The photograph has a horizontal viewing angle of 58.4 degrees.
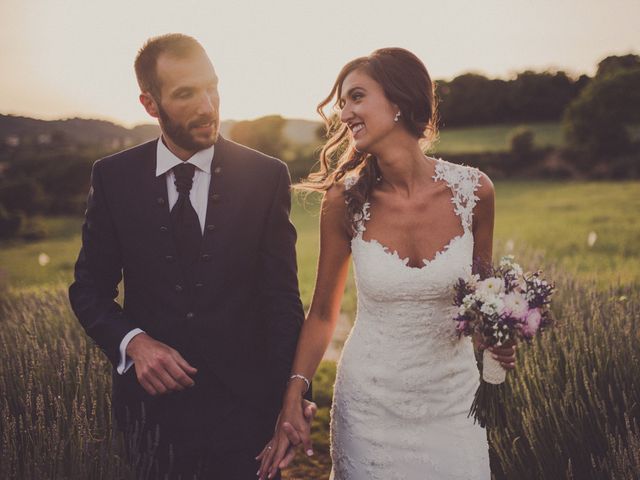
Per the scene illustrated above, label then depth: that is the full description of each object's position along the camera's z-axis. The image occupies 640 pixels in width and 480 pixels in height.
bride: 2.93
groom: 2.56
